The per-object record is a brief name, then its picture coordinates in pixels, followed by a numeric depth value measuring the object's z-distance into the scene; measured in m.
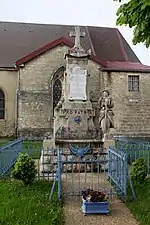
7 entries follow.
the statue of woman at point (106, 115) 11.98
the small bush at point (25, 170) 7.92
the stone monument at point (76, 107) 12.03
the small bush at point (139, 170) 8.22
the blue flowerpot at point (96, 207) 6.09
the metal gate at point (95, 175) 7.15
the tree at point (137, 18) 5.20
